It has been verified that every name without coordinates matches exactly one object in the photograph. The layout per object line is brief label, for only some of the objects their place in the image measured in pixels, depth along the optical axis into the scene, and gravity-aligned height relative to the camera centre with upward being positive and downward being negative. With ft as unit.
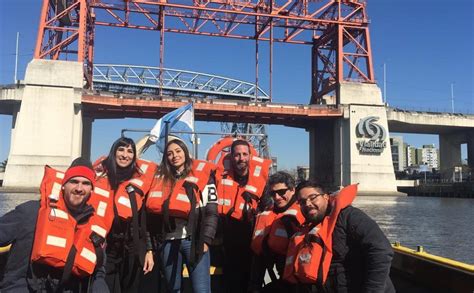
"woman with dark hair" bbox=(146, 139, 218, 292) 11.86 -1.38
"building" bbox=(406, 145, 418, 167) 563.48 +22.87
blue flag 22.53 +2.49
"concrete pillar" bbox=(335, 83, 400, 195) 157.89 +10.90
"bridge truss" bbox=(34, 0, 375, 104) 146.72 +51.89
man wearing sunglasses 12.16 -1.63
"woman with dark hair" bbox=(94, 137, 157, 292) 11.85 -1.18
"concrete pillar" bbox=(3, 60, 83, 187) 133.49 +16.02
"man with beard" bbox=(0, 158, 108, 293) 9.20 -1.45
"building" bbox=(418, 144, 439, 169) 592.60 +22.85
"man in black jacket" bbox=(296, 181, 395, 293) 9.73 -1.68
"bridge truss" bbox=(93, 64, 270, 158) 270.05 +54.65
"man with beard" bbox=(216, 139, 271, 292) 13.93 -1.31
